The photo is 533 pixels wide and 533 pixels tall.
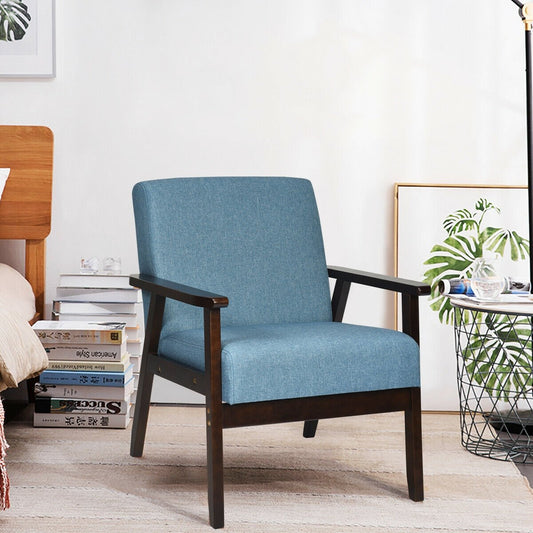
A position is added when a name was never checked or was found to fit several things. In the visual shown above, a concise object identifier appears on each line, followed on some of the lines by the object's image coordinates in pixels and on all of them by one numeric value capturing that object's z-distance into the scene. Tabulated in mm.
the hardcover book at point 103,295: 3145
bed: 3297
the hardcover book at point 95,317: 3143
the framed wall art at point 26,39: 3348
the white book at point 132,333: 3170
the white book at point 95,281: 3146
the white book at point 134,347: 3176
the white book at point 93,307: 3141
